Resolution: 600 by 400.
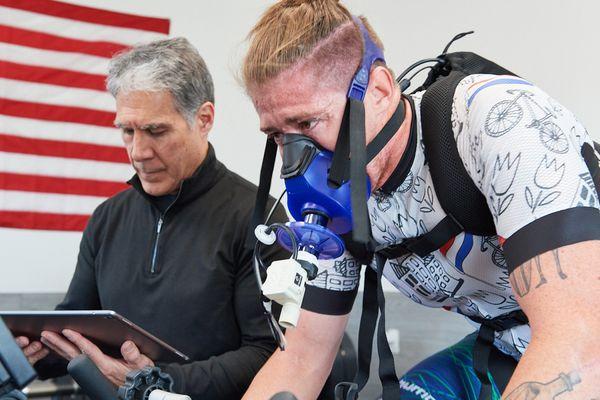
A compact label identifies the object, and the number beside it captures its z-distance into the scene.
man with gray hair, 1.97
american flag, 2.78
